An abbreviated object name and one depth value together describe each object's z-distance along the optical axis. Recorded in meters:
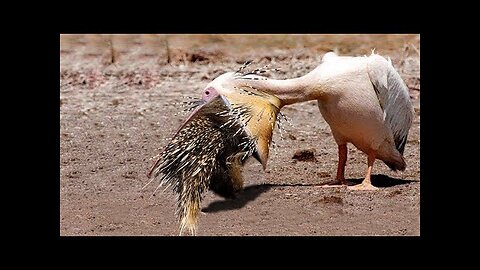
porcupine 12.89
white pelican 13.59
